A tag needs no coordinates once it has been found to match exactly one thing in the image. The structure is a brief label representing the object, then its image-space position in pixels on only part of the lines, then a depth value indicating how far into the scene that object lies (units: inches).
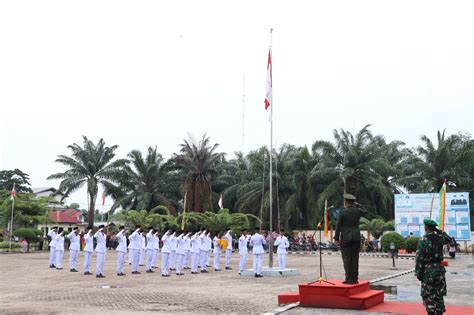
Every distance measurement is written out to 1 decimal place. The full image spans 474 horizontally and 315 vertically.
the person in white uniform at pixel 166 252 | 661.9
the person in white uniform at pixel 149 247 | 709.5
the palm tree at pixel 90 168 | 1611.7
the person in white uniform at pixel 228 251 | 792.3
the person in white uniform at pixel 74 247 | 729.6
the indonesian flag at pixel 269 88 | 689.0
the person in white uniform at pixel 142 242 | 706.6
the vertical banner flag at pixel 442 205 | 805.9
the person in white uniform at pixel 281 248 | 706.8
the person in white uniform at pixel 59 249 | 780.1
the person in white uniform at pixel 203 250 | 746.8
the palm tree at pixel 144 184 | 1696.6
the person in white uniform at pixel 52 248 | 794.5
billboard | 1165.1
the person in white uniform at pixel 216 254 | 770.2
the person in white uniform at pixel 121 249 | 655.9
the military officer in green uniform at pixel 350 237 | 378.9
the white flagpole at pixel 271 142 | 676.7
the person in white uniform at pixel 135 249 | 684.7
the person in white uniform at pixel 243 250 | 693.9
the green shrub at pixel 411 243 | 1186.9
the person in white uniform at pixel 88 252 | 663.1
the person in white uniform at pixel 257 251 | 639.8
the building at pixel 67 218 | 2267.5
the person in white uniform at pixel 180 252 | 700.5
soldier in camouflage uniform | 296.4
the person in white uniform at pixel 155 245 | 713.6
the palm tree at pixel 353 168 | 1493.6
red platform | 355.6
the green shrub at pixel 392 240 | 1204.5
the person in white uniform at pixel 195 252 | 721.6
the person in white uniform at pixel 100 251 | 634.2
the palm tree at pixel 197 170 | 1673.7
